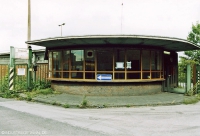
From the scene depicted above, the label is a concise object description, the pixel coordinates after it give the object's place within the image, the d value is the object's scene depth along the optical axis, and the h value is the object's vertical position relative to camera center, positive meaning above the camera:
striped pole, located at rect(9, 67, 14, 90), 13.48 -0.83
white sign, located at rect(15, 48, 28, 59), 13.83 +1.04
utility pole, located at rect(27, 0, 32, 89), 14.29 -0.02
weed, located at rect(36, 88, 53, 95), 12.95 -1.54
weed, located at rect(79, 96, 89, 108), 9.26 -1.69
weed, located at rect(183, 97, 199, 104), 10.34 -1.74
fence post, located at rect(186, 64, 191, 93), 13.10 -0.68
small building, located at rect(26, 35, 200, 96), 12.50 +0.19
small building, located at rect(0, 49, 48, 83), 17.06 +0.24
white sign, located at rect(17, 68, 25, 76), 13.71 -0.22
